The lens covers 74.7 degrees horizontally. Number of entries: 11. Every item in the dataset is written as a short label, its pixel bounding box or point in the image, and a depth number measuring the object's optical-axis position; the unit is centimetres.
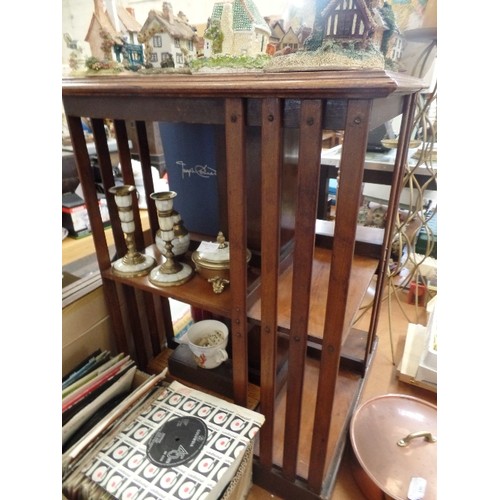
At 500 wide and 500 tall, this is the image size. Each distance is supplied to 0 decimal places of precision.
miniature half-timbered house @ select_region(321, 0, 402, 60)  51
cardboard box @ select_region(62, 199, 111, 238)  133
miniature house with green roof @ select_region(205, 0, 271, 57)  59
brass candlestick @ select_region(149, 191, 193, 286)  84
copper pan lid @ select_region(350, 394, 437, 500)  87
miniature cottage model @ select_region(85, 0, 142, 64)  74
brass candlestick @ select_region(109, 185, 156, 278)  87
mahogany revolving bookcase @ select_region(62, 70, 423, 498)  51
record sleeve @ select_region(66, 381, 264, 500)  69
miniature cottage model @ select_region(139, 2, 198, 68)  69
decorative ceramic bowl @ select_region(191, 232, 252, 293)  83
